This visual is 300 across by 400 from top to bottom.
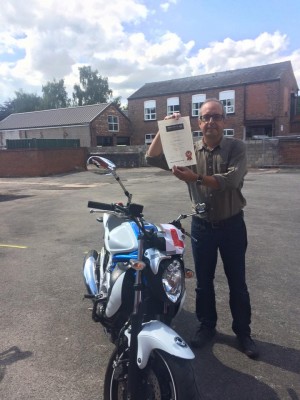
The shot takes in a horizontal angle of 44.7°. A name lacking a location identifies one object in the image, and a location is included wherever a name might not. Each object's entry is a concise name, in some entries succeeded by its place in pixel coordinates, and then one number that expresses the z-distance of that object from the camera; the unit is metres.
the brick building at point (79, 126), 39.36
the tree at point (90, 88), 66.38
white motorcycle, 2.21
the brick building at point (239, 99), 34.41
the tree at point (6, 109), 70.12
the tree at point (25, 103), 69.31
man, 3.01
